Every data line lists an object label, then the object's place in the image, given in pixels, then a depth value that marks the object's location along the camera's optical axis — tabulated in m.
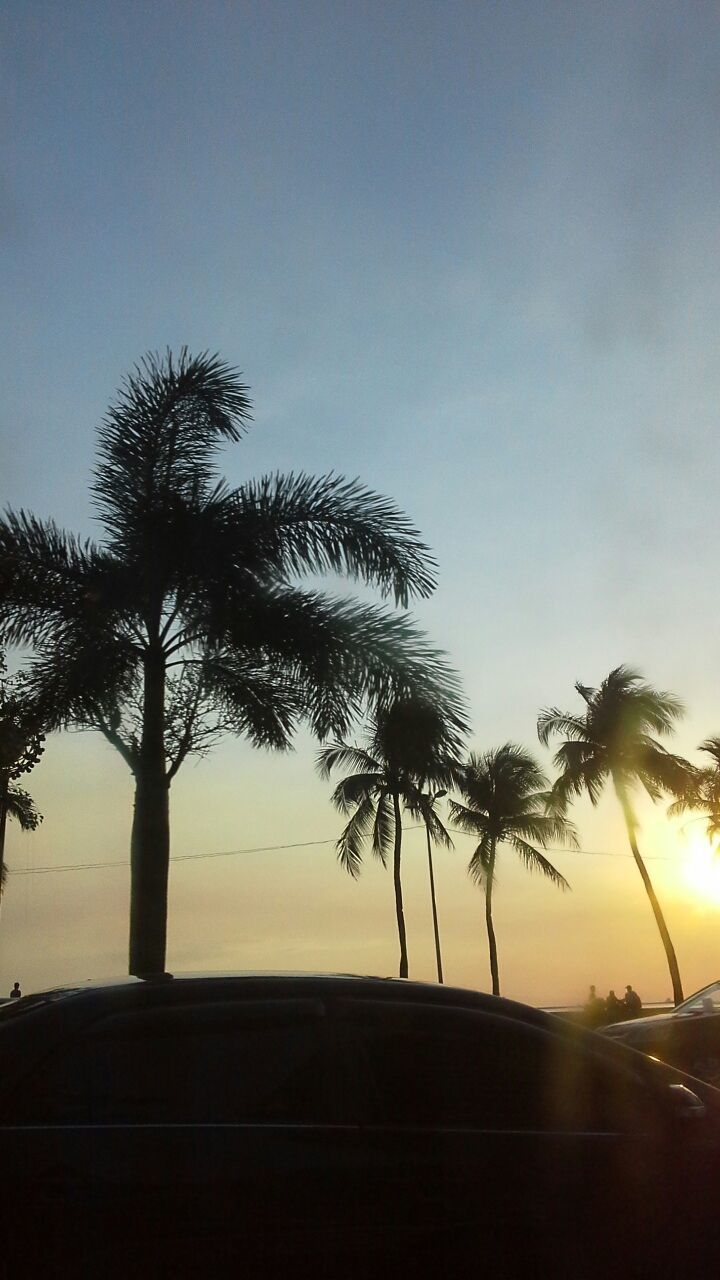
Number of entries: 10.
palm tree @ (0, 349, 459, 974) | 11.48
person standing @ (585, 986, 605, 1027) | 25.80
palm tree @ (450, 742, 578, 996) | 45.78
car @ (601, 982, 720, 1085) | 10.02
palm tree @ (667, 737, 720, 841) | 40.19
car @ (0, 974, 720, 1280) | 3.27
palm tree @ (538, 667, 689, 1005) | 39.78
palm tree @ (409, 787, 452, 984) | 39.88
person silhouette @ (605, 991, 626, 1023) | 27.11
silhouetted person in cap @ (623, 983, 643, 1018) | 27.75
